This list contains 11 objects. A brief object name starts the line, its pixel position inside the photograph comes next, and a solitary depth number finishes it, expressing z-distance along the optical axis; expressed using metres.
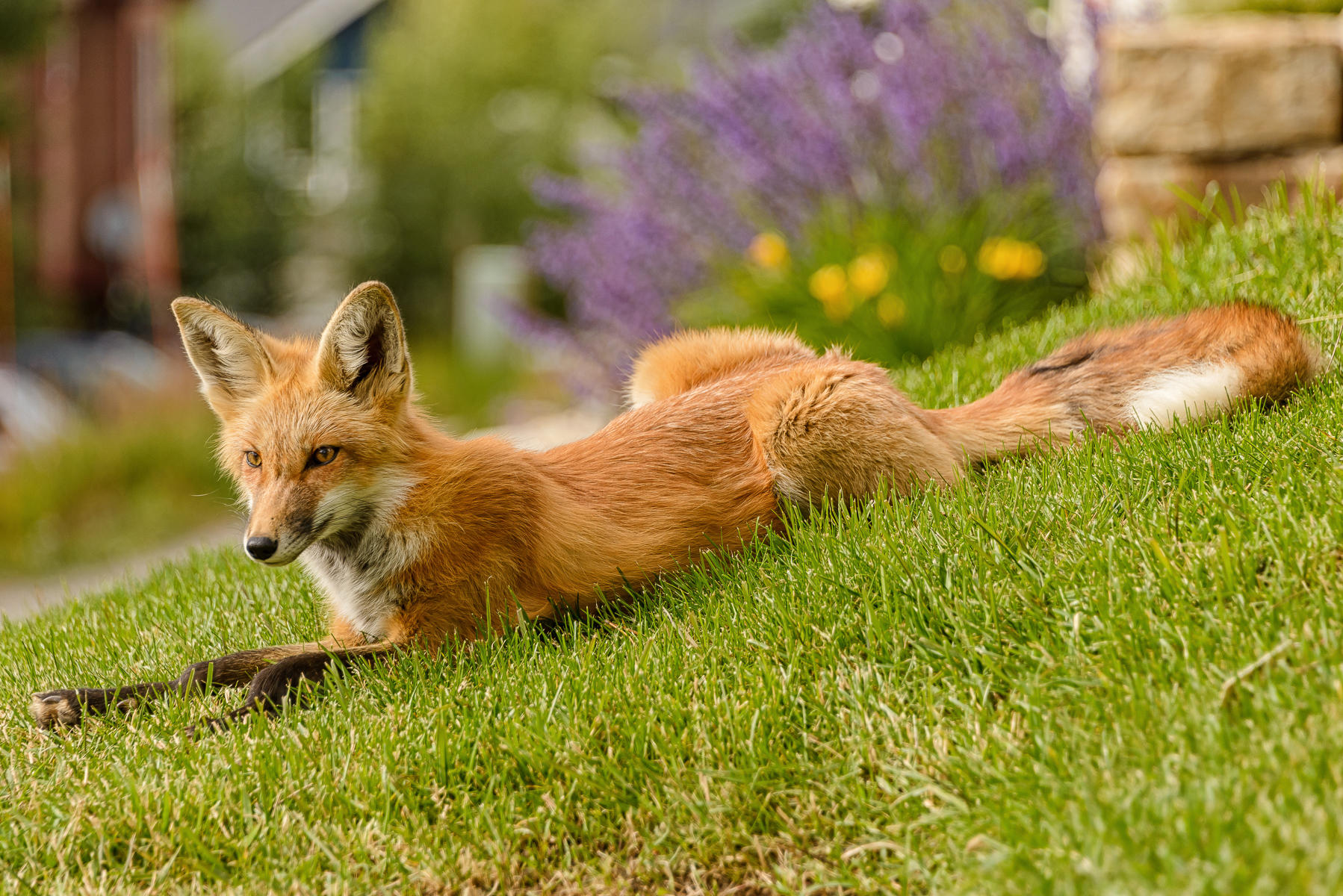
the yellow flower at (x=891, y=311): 14.70
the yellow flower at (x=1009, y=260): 14.63
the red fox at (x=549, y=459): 6.34
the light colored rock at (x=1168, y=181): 13.51
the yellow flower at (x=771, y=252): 15.70
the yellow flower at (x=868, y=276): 14.34
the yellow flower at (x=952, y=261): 15.12
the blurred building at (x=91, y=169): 39.41
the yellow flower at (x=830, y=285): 14.45
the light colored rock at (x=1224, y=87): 13.23
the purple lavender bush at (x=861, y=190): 15.02
